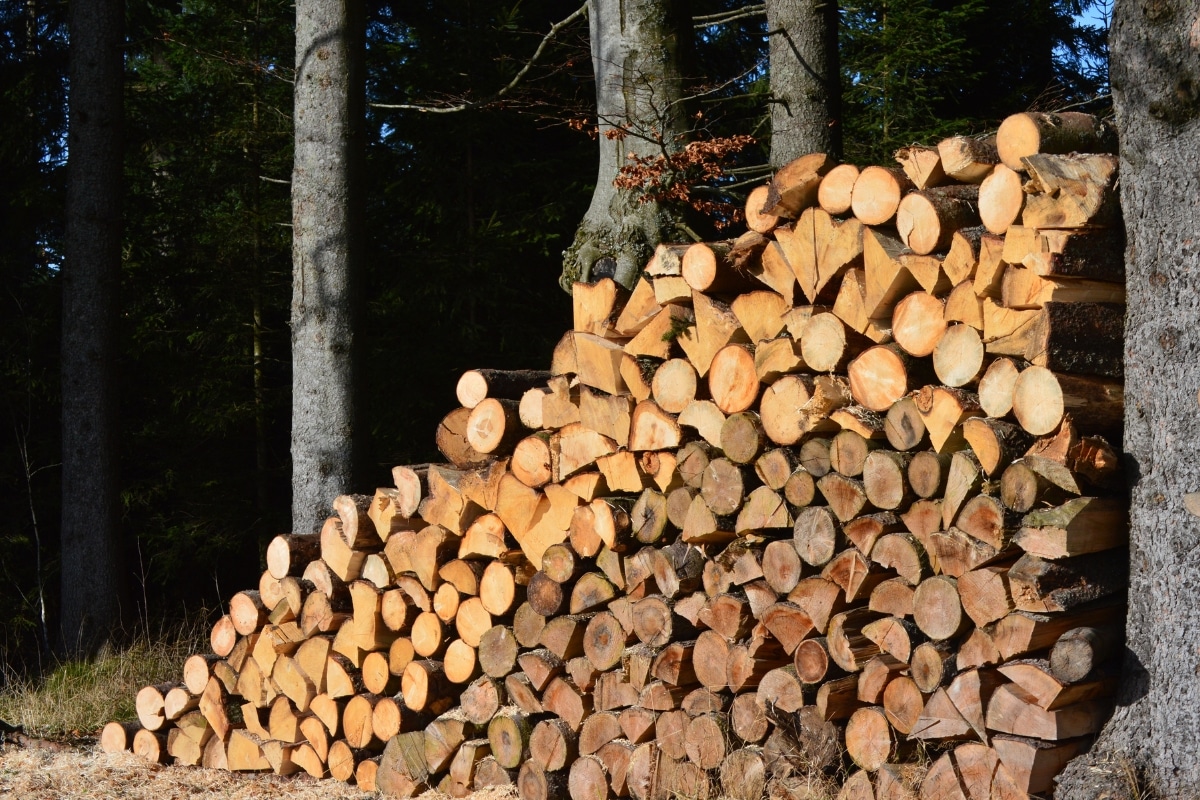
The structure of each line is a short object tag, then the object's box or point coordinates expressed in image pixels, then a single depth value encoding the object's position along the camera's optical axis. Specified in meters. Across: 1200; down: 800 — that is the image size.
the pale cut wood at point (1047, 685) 6.32
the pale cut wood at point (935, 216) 6.89
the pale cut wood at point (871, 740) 7.05
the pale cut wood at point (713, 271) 8.05
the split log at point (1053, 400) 6.37
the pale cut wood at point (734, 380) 7.77
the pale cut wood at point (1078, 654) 6.29
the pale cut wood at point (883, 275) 7.09
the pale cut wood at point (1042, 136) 6.72
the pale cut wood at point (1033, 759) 6.34
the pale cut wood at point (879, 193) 7.14
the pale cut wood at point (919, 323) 6.95
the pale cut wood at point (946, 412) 6.70
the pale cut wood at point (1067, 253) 6.46
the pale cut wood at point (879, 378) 7.07
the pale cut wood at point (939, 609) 6.69
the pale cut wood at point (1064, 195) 6.52
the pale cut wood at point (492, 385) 9.43
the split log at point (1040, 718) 6.35
